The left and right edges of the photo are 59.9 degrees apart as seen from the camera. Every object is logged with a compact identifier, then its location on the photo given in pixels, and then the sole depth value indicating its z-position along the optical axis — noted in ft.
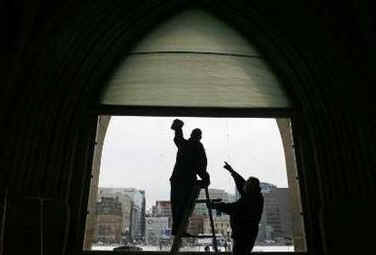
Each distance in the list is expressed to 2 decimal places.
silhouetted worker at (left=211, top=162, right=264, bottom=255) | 12.08
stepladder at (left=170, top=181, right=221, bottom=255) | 10.93
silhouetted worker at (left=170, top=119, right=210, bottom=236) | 13.60
